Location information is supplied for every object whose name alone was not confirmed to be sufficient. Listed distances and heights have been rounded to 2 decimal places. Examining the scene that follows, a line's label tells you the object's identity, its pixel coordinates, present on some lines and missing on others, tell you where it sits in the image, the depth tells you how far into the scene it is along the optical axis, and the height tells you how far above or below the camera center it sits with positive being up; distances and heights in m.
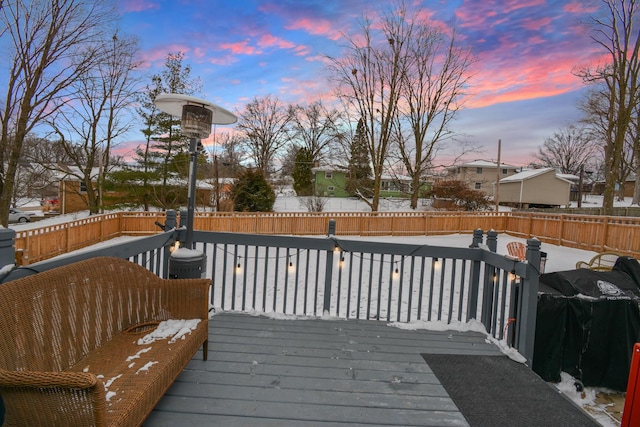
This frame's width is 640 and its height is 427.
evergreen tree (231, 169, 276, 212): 18.16 -0.03
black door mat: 1.93 -1.25
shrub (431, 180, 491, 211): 22.75 +0.61
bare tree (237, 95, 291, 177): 28.55 +5.82
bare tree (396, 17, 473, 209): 17.44 +6.32
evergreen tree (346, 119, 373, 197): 21.11 +2.42
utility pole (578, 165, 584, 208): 27.43 +2.21
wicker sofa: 1.13 -0.77
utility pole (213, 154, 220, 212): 16.66 +0.14
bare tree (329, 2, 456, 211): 17.09 +6.61
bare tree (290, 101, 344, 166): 28.58 +6.34
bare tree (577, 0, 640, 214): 13.12 +6.54
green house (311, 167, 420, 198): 28.88 +1.32
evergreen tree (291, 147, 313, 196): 29.73 +1.99
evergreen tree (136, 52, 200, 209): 15.43 +2.47
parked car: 22.77 -2.59
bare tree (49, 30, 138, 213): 13.94 +3.20
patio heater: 2.92 +0.53
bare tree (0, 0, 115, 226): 8.48 +3.43
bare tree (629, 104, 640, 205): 21.89 +4.82
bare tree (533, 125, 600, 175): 35.59 +6.77
